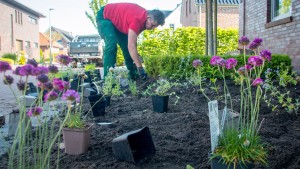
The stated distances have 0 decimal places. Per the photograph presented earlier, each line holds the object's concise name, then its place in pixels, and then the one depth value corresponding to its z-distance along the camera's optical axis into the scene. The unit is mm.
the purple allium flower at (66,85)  1436
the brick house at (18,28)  26219
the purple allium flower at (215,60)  1879
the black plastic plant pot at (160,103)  3383
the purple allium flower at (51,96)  1245
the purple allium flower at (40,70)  1269
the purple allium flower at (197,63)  2193
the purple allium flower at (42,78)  1256
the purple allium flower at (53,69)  1477
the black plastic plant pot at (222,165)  1617
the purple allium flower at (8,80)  1305
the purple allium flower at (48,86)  1297
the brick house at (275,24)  6379
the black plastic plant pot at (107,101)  3864
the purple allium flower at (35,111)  1252
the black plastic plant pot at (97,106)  3218
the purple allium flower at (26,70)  1217
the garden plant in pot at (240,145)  1623
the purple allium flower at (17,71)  1251
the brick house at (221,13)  22573
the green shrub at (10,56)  24600
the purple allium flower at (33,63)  1438
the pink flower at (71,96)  1308
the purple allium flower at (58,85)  1276
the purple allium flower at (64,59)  1597
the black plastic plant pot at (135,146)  1940
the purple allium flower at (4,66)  1298
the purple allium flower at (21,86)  1303
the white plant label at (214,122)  1708
